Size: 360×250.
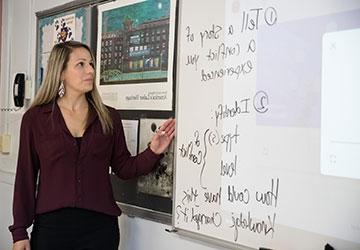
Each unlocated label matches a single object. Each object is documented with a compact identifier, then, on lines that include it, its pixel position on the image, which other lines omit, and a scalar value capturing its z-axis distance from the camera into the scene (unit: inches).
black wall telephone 112.8
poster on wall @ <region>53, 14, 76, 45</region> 97.7
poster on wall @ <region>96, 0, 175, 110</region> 74.6
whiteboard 49.9
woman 70.6
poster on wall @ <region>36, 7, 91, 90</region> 93.9
